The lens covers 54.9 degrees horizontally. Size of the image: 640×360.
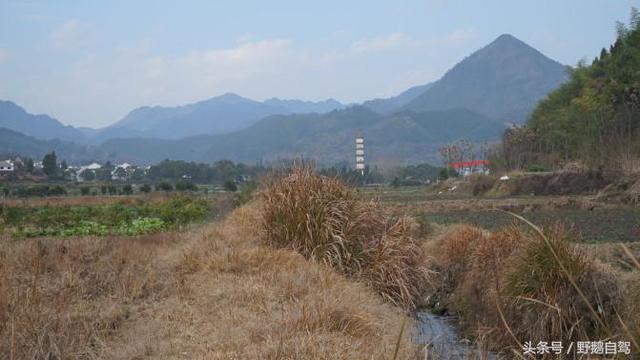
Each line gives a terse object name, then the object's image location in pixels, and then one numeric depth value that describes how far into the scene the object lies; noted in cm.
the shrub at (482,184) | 4478
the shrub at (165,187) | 5191
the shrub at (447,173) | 6669
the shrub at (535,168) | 4701
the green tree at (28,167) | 5688
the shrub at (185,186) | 5200
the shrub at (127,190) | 5091
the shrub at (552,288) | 725
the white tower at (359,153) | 9344
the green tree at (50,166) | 5653
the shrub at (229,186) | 4277
